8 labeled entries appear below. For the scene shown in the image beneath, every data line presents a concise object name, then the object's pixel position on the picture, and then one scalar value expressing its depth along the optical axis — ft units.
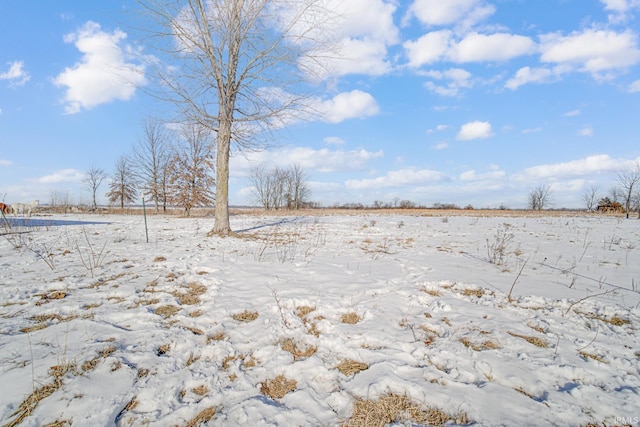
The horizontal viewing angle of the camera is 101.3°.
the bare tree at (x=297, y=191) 179.56
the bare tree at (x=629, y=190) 81.03
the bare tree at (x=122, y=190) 117.08
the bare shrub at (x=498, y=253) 19.95
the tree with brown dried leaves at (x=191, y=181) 88.33
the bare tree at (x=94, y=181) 131.54
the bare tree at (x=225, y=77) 26.91
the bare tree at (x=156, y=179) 91.86
